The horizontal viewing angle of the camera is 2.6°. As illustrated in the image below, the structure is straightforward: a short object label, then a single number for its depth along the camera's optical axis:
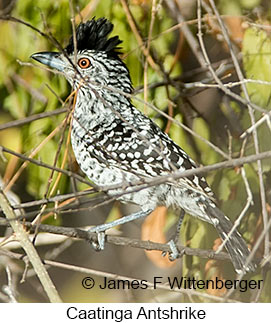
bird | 2.92
